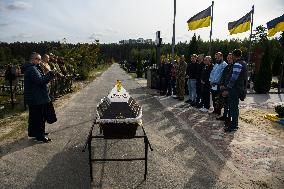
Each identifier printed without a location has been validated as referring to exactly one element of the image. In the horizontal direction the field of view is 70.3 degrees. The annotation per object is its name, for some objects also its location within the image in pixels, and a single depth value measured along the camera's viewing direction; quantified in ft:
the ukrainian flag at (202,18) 36.50
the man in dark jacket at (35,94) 16.14
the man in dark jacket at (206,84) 24.31
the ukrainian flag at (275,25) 28.36
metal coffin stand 13.05
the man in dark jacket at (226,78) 19.76
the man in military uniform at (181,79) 29.04
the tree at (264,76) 37.56
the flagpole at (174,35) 38.73
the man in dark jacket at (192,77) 27.33
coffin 12.79
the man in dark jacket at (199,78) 26.14
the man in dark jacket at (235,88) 17.90
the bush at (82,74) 58.29
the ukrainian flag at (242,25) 36.05
